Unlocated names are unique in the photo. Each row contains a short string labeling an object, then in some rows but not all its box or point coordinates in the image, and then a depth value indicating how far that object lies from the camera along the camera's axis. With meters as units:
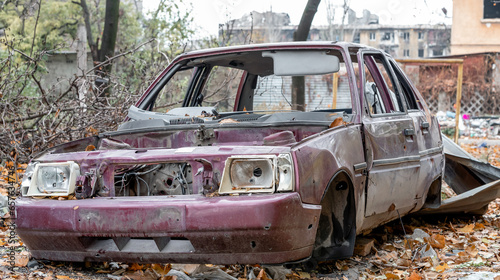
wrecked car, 3.30
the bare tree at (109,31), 11.54
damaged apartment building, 53.22
